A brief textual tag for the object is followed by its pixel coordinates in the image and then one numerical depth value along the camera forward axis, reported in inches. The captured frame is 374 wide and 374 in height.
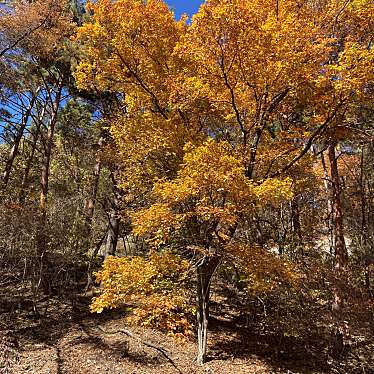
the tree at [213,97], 273.3
